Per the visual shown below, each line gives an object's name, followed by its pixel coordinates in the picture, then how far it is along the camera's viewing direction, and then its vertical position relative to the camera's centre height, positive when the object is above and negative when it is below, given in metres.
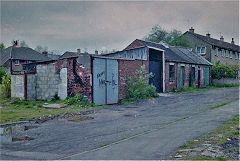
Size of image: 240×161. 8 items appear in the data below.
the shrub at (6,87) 18.52 -0.56
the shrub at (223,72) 34.23 +1.03
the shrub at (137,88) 17.22 -0.65
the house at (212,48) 40.94 +5.79
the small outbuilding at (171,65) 21.20 +1.59
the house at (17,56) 47.16 +5.07
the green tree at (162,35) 48.94 +9.47
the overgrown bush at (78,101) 14.31 -1.32
